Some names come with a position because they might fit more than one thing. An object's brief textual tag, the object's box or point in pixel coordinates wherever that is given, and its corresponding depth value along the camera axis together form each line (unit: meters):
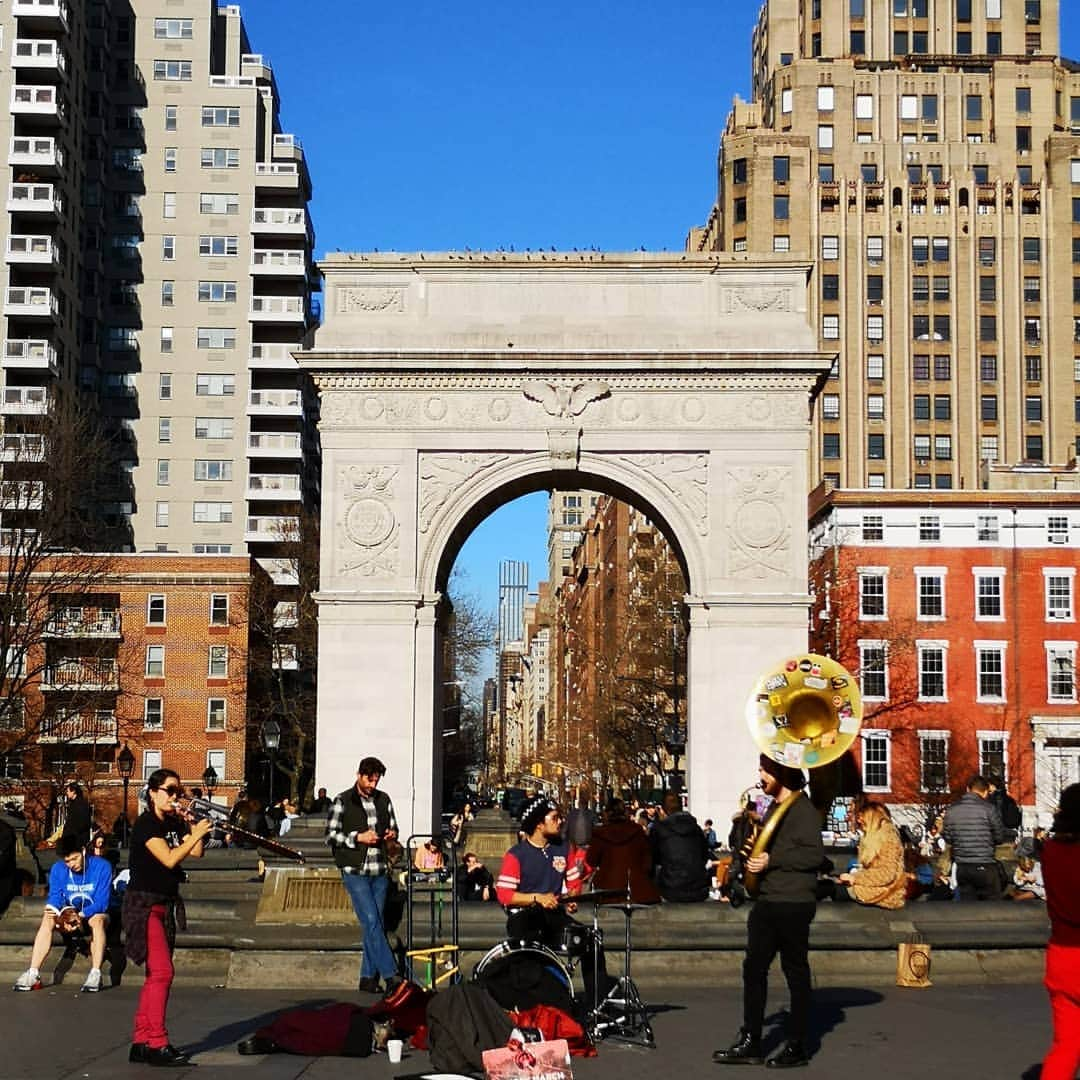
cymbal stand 13.27
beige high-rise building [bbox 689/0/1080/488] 86.38
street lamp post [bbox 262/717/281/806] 43.12
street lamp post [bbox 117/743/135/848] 41.66
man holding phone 14.66
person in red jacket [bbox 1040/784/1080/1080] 10.02
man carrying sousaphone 12.14
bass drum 12.38
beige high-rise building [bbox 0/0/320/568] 73.00
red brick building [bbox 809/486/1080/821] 57.69
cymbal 13.42
